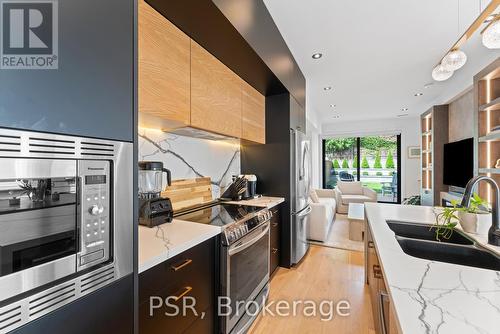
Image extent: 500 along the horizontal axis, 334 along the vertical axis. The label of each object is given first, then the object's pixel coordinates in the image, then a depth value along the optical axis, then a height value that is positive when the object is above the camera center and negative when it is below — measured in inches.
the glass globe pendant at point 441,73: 75.2 +33.7
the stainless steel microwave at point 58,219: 20.6 -6.2
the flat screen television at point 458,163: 139.8 +3.2
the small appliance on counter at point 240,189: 93.7 -10.1
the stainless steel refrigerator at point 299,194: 102.7 -13.8
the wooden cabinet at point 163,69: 45.2 +22.9
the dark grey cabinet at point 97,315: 22.7 -17.7
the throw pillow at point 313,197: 153.3 -21.9
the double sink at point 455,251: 39.5 -17.2
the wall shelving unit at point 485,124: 117.9 +24.7
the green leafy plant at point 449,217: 47.8 -12.9
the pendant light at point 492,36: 53.5 +33.7
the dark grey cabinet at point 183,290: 36.1 -24.4
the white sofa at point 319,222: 134.4 -35.5
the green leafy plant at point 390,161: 269.9 +7.5
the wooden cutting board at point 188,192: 72.1 -9.2
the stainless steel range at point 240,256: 53.7 -25.7
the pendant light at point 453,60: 68.2 +34.8
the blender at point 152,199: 52.1 -8.1
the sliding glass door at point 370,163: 269.3 +5.3
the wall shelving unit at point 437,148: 177.8 +16.1
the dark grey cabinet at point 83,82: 21.1 +9.7
